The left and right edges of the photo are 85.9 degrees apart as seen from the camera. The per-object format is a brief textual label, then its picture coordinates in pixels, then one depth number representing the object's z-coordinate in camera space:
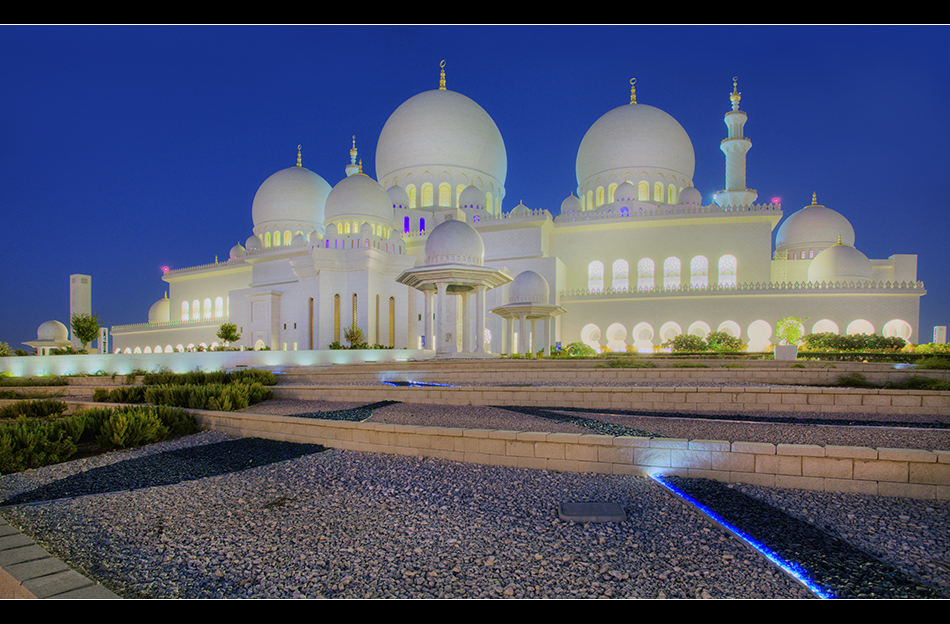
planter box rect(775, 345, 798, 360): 15.11
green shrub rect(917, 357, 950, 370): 10.93
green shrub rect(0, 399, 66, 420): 8.59
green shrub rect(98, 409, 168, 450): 6.42
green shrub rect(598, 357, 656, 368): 12.77
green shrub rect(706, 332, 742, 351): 21.12
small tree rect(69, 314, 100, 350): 23.69
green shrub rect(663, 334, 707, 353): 21.03
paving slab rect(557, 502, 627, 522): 3.49
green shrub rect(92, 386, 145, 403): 9.75
